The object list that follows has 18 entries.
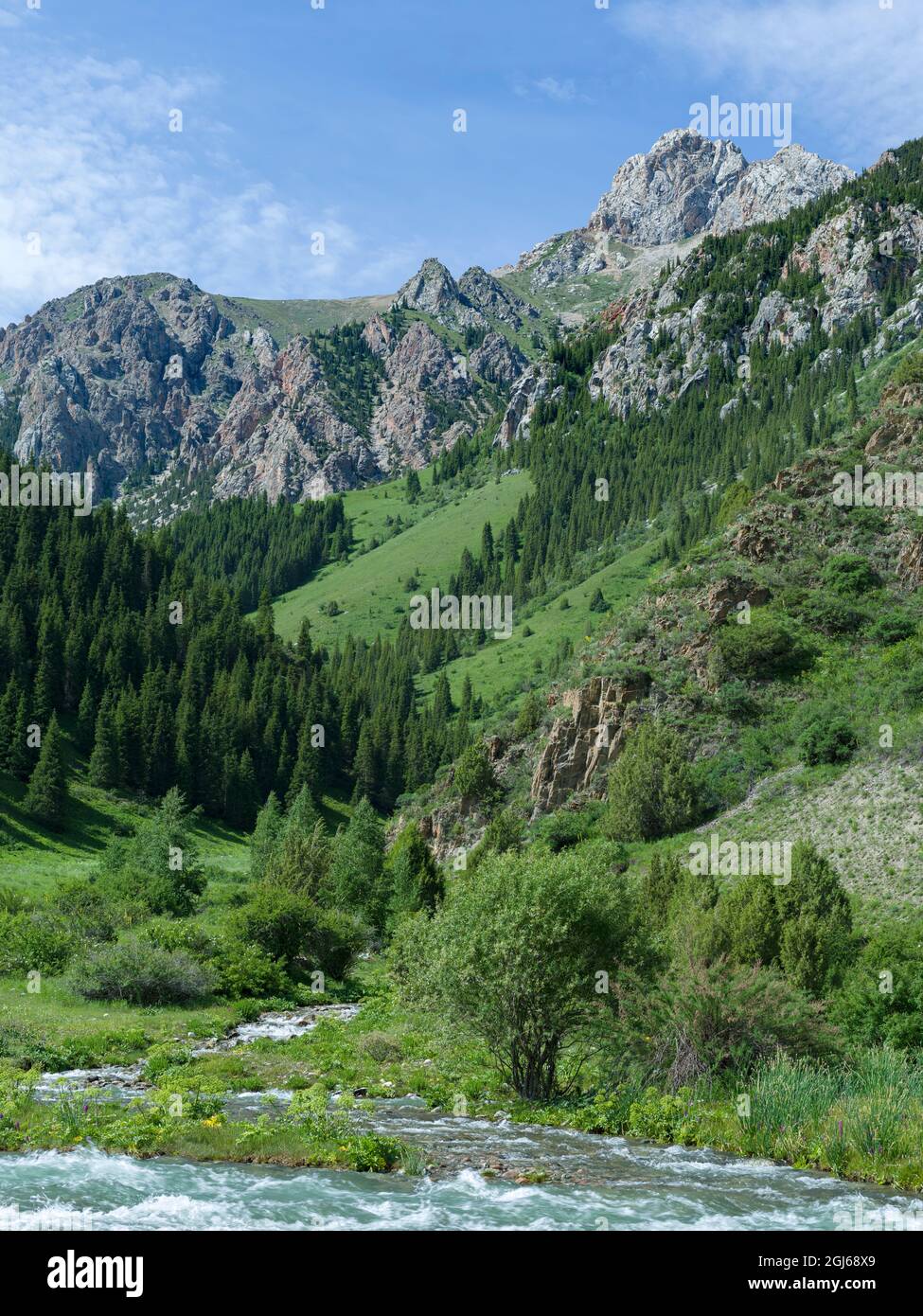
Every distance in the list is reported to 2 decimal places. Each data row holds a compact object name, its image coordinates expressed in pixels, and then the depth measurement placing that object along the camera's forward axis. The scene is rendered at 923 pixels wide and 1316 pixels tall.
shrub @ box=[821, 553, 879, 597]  75.69
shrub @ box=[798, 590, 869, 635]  73.75
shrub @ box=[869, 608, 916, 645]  70.45
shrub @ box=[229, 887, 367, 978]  54.47
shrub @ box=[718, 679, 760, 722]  71.81
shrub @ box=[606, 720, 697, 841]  64.88
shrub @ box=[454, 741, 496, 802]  87.69
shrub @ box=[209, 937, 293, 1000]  48.41
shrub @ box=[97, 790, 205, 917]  64.62
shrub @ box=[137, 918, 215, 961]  48.22
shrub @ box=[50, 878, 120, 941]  52.16
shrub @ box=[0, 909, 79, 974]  46.72
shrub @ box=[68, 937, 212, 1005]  43.53
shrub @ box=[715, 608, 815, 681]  72.25
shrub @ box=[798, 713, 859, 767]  60.03
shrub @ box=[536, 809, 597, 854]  70.12
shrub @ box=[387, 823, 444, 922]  68.56
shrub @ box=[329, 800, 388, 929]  71.50
